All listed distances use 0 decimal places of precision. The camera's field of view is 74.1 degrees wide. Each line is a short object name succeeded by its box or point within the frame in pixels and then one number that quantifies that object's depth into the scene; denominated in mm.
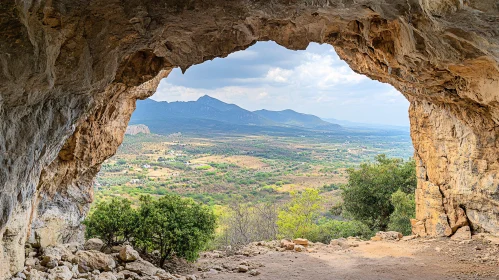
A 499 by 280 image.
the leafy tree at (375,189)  21078
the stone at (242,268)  11922
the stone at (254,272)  11648
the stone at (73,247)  10097
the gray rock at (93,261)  9195
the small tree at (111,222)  11352
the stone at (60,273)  7973
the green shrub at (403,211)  18672
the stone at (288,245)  15453
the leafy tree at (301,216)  21297
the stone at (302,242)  16250
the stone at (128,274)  9198
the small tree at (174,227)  11328
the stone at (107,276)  8617
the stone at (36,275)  7744
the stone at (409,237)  15852
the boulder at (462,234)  13930
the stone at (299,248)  15239
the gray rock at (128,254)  10141
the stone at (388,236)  16547
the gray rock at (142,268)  9648
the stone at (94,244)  11164
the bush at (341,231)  21003
